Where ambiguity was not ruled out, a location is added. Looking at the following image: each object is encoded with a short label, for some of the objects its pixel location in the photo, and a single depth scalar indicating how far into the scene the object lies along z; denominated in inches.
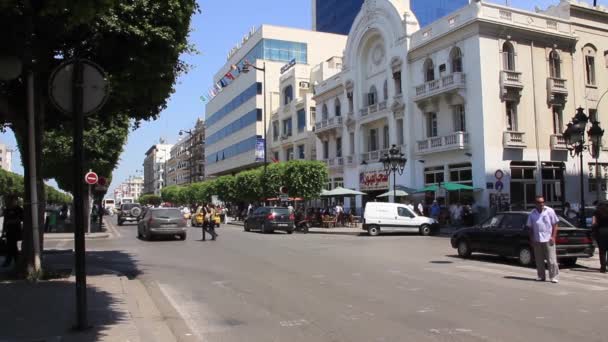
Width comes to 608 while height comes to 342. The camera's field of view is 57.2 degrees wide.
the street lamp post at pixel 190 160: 4879.4
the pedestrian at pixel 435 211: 1249.4
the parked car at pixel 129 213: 1860.2
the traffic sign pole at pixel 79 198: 242.8
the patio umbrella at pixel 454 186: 1243.8
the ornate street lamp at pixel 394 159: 1237.9
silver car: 980.6
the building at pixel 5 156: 6972.9
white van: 1110.4
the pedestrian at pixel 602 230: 516.1
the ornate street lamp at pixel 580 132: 777.6
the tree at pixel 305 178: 1525.6
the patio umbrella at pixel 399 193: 1374.3
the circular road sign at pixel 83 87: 254.7
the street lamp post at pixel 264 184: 1743.4
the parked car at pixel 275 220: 1223.5
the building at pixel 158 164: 6958.7
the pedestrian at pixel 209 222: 964.0
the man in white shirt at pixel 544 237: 452.8
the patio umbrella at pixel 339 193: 1491.1
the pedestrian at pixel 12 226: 486.3
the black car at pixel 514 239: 570.6
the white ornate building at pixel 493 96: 1289.4
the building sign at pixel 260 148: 2031.9
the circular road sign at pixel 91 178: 1078.4
